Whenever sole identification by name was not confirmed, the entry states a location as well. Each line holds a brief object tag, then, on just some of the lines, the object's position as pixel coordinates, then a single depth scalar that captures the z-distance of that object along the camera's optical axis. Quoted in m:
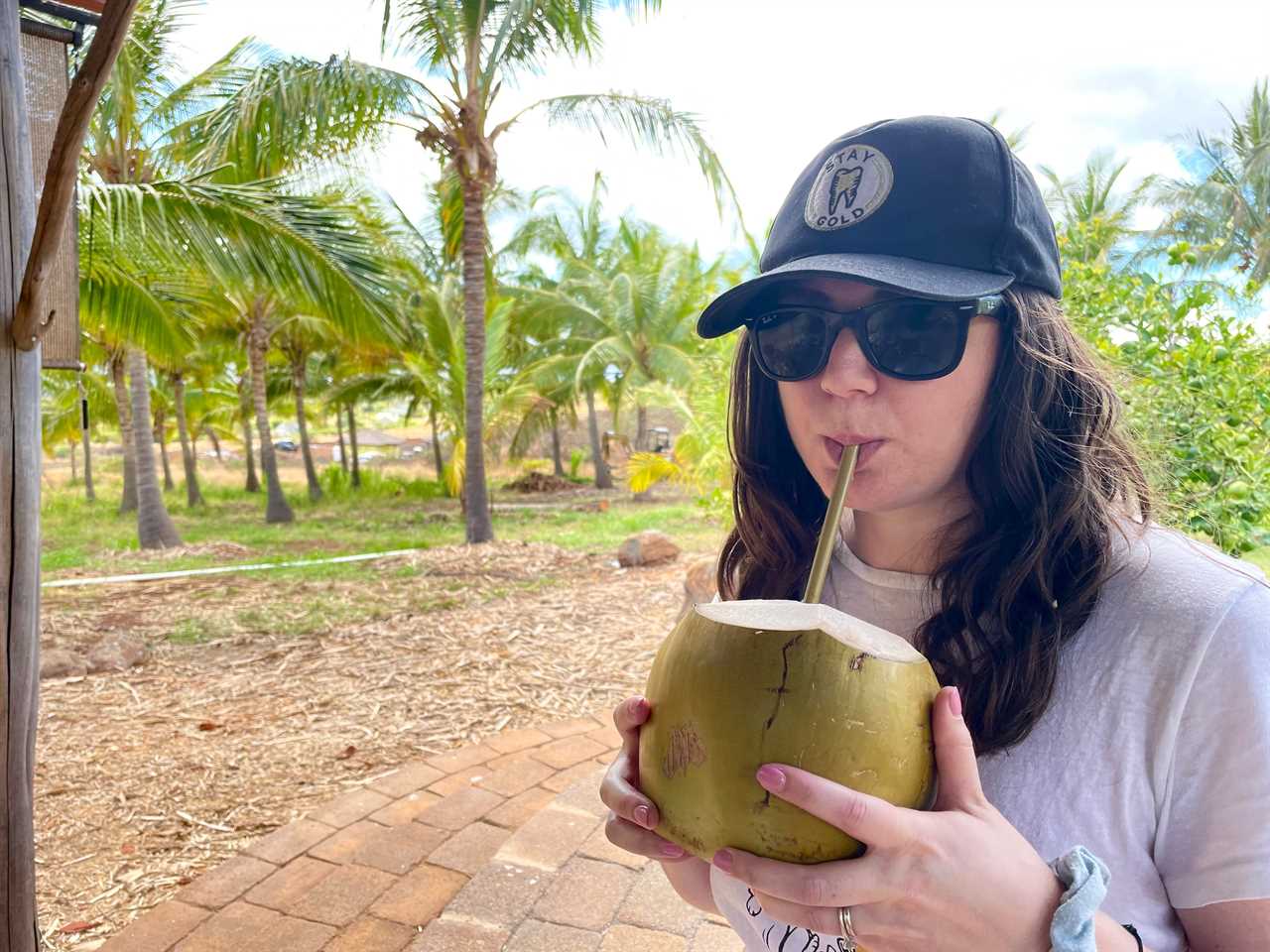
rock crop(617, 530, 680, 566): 6.94
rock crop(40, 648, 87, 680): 4.11
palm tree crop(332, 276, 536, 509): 10.80
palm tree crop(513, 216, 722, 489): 14.75
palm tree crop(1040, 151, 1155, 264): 17.44
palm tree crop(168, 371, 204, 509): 15.26
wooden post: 1.54
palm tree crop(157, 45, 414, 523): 5.77
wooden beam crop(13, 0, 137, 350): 1.29
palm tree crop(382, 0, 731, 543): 6.68
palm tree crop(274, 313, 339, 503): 13.29
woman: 0.61
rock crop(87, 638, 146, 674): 4.25
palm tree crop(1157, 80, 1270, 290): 17.92
